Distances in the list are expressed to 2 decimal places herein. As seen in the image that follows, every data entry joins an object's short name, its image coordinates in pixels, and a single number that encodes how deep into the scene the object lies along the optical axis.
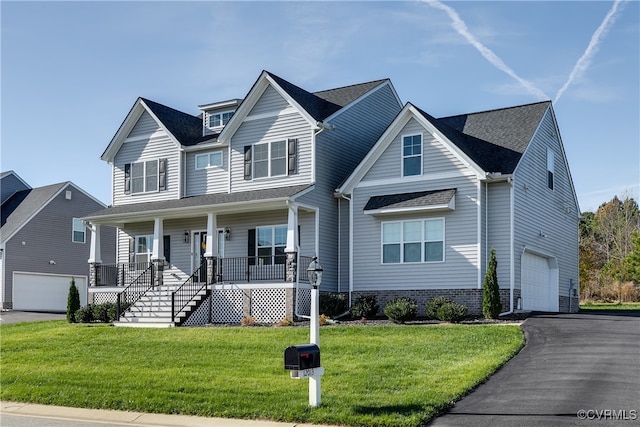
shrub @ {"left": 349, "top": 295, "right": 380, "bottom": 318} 23.83
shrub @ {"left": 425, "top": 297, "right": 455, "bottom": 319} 21.98
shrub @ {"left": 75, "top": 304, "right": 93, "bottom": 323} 26.86
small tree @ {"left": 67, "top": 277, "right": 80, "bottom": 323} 27.31
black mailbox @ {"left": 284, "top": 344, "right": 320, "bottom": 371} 11.84
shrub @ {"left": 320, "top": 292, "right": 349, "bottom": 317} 24.14
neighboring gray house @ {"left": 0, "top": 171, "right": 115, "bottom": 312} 38.19
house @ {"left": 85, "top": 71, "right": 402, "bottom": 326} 25.12
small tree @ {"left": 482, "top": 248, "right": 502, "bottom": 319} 21.22
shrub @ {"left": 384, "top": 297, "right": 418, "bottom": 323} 21.45
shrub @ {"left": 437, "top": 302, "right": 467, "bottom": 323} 21.00
